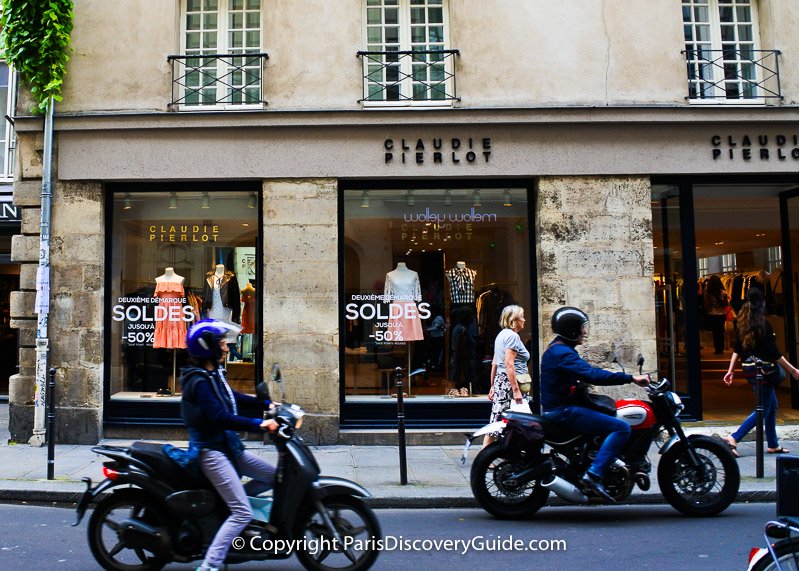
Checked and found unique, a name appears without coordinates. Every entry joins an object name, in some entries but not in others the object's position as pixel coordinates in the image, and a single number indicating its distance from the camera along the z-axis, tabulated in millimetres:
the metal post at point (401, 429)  7987
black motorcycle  6594
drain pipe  10312
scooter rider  4805
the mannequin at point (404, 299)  10992
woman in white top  8406
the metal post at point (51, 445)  8094
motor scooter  4906
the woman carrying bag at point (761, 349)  9281
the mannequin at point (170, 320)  11070
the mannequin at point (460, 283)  11148
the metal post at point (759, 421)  8117
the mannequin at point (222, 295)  11141
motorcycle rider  6445
